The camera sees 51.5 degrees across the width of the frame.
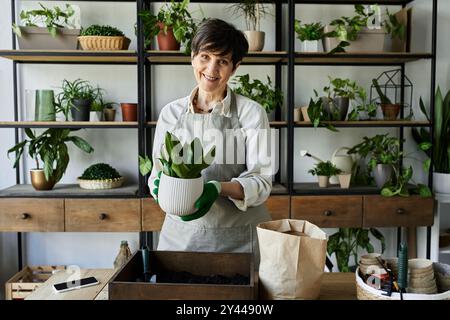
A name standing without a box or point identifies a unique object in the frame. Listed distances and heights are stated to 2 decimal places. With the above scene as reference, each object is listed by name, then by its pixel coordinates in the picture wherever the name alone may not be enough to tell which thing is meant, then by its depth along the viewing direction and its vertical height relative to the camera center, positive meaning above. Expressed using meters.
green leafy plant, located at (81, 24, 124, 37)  2.79 +0.58
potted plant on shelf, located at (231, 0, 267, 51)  2.83 +0.70
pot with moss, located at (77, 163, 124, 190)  2.89 -0.32
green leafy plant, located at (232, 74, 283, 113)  2.92 +0.22
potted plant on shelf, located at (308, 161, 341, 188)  2.99 -0.29
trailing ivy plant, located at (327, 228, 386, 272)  3.06 -0.78
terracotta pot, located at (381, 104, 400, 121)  2.99 +0.10
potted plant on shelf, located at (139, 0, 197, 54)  2.68 +0.59
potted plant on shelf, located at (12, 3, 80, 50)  2.74 +0.56
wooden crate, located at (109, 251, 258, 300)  0.99 -0.35
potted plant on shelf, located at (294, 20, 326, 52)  2.88 +0.57
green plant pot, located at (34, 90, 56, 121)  2.83 +0.13
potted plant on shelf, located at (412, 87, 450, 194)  2.91 -0.11
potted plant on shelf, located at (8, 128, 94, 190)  2.83 -0.15
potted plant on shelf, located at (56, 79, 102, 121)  2.84 +0.18
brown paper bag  1.09 -0.33
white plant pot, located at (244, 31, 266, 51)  2.82 +0.53
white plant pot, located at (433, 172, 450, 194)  2.88 -0.35
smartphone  1.36 -0.47
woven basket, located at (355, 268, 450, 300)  1.02 -0.38
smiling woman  1.58 -0.04
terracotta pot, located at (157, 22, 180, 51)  2.78 +0.52
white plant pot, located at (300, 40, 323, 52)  2.90 +0.50
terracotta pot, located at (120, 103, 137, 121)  2.91 +0.10
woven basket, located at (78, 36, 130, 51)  2.77 +0.51
